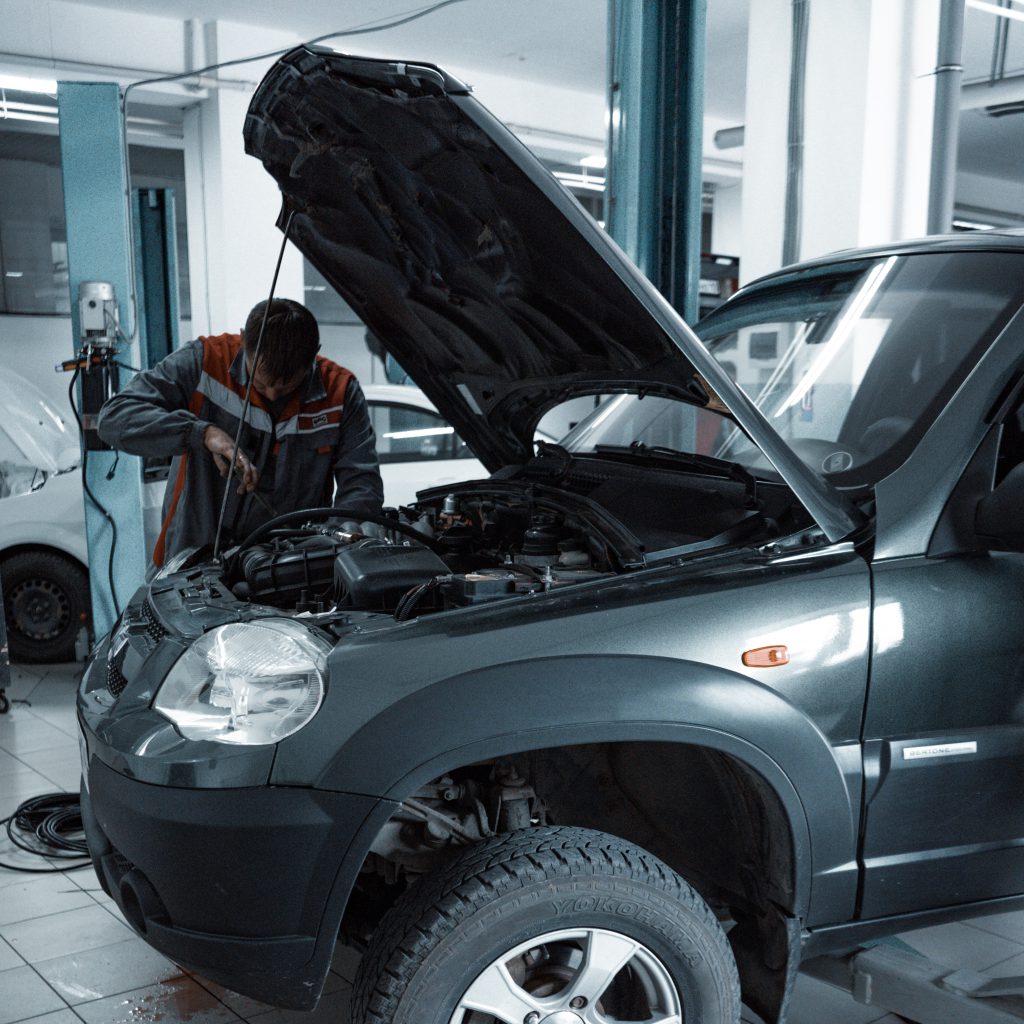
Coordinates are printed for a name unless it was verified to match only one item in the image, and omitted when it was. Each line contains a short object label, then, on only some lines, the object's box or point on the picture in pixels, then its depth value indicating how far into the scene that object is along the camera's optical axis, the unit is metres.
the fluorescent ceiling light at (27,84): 9.43
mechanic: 3.33
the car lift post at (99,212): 4.85
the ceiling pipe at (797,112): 5.23
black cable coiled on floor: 3.40
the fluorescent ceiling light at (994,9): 6.49
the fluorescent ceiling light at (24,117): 10.24
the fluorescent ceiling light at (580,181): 13.58
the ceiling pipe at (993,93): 9.12
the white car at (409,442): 5.89
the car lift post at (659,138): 4.12
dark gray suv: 1.69
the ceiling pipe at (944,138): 4.90
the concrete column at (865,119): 4.97
